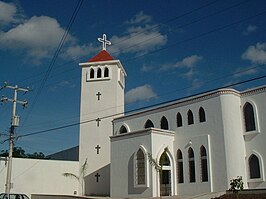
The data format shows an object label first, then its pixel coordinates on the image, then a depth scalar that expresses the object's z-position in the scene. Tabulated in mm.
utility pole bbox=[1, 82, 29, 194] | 26861
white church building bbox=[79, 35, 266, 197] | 26812
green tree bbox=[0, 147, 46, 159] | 65575
